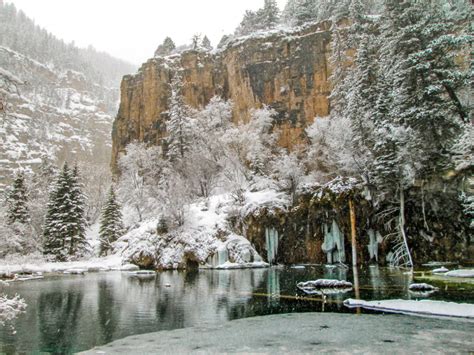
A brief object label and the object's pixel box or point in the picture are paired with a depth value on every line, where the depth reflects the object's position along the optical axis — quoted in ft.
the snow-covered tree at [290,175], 116.57
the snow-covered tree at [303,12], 199.72
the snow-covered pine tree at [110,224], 145.69
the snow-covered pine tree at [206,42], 248.44
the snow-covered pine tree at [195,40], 228.06
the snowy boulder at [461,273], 62.92
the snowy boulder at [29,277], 90.79
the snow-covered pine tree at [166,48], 245.04
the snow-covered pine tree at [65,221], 131.23
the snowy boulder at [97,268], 115.96
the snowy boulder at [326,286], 56.85
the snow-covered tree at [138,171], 164.14
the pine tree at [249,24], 226.38
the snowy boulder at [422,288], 51.49
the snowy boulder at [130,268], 113.68
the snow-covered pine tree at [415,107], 82.89
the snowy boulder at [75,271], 106.47
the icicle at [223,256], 108.99
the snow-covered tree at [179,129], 161.99
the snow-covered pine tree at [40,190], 157.58
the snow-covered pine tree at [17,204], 135.54
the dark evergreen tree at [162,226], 118.73
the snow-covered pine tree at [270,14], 218.38
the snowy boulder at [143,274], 95.17
